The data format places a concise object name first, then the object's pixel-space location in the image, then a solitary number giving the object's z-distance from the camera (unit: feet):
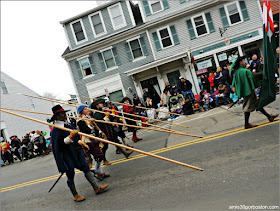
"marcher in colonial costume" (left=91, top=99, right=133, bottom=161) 24.68
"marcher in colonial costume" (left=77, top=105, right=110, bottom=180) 20.81
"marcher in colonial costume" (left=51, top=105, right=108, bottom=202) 17.01
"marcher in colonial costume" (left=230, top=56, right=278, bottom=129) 22.41
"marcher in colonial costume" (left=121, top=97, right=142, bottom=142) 34.63
